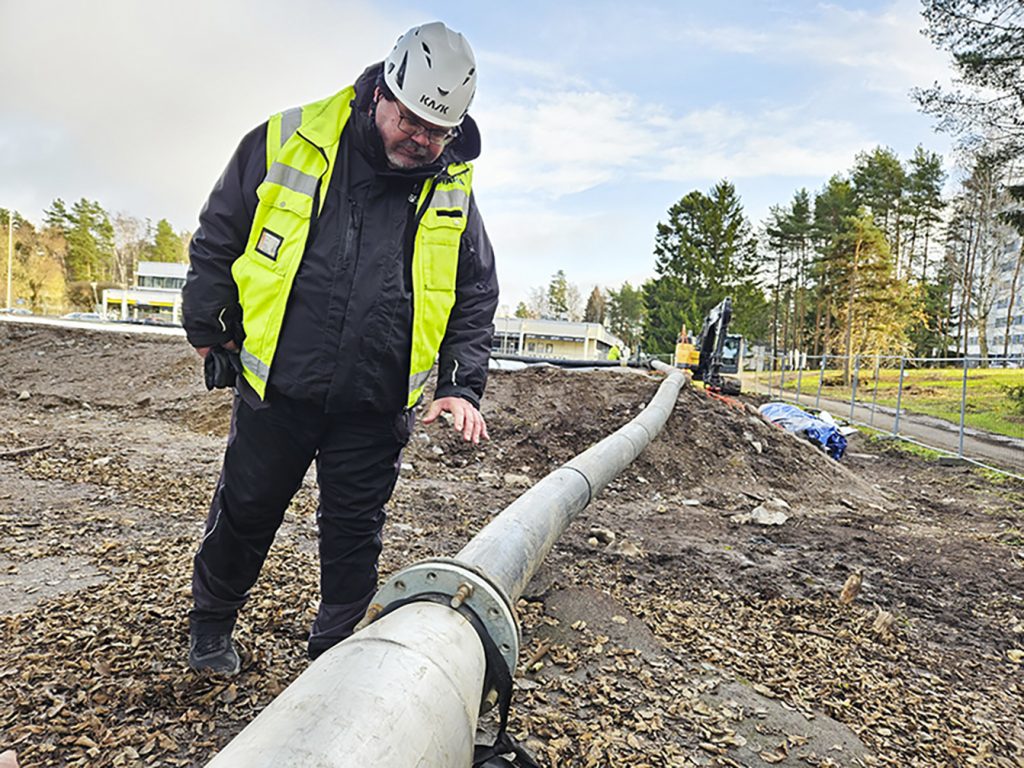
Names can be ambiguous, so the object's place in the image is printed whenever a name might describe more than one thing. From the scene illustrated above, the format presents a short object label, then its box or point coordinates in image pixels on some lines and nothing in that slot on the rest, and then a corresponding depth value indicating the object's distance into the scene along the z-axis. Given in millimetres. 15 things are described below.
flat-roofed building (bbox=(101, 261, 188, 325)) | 61250
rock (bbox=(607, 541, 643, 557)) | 4359
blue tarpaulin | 10891
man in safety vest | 2150
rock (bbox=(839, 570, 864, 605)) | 3750
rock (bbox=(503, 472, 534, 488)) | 6566
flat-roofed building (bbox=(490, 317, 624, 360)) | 58688
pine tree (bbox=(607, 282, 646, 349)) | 87688
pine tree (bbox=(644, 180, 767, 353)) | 44188
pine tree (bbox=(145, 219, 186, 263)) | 88562
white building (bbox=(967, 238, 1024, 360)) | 37800
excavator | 12812
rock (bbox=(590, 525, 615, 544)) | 4551
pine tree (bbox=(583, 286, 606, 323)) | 95750
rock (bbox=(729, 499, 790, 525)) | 5680
